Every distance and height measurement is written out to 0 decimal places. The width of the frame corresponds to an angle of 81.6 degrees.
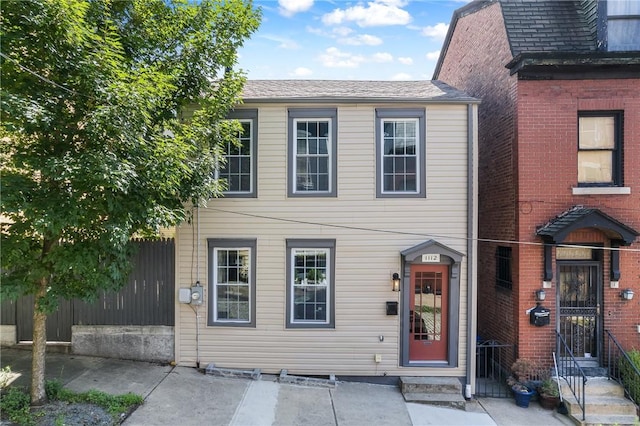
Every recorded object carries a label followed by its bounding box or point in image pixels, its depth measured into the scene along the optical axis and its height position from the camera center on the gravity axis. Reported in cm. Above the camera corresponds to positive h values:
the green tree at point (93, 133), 500 +113
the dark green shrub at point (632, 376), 708 -325
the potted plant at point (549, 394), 718 -360
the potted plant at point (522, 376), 741 -342
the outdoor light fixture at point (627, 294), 761 -173
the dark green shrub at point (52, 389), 597 -294
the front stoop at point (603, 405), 671 -367
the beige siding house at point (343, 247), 784 -81
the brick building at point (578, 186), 767 +49
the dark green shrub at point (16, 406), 530 -297
